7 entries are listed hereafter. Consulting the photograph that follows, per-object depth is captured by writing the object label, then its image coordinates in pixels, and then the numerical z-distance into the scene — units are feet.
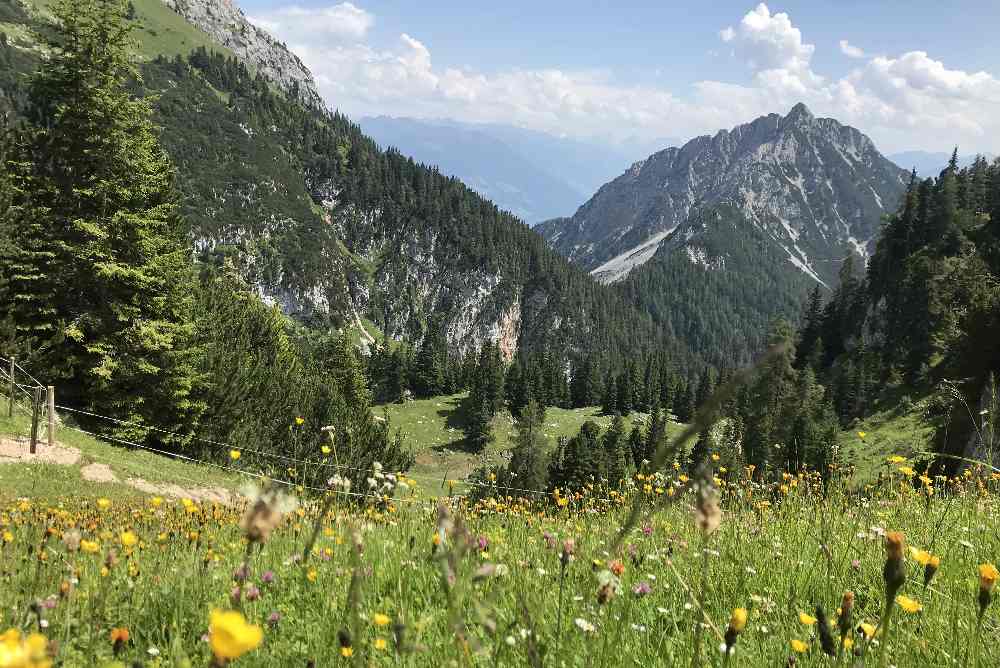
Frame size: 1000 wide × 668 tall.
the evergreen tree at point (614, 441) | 185.15
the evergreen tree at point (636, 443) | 227.20
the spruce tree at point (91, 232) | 62.69
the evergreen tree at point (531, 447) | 164.35
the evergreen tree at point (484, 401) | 300.40
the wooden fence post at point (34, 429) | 45.85
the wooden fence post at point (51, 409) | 47.80
